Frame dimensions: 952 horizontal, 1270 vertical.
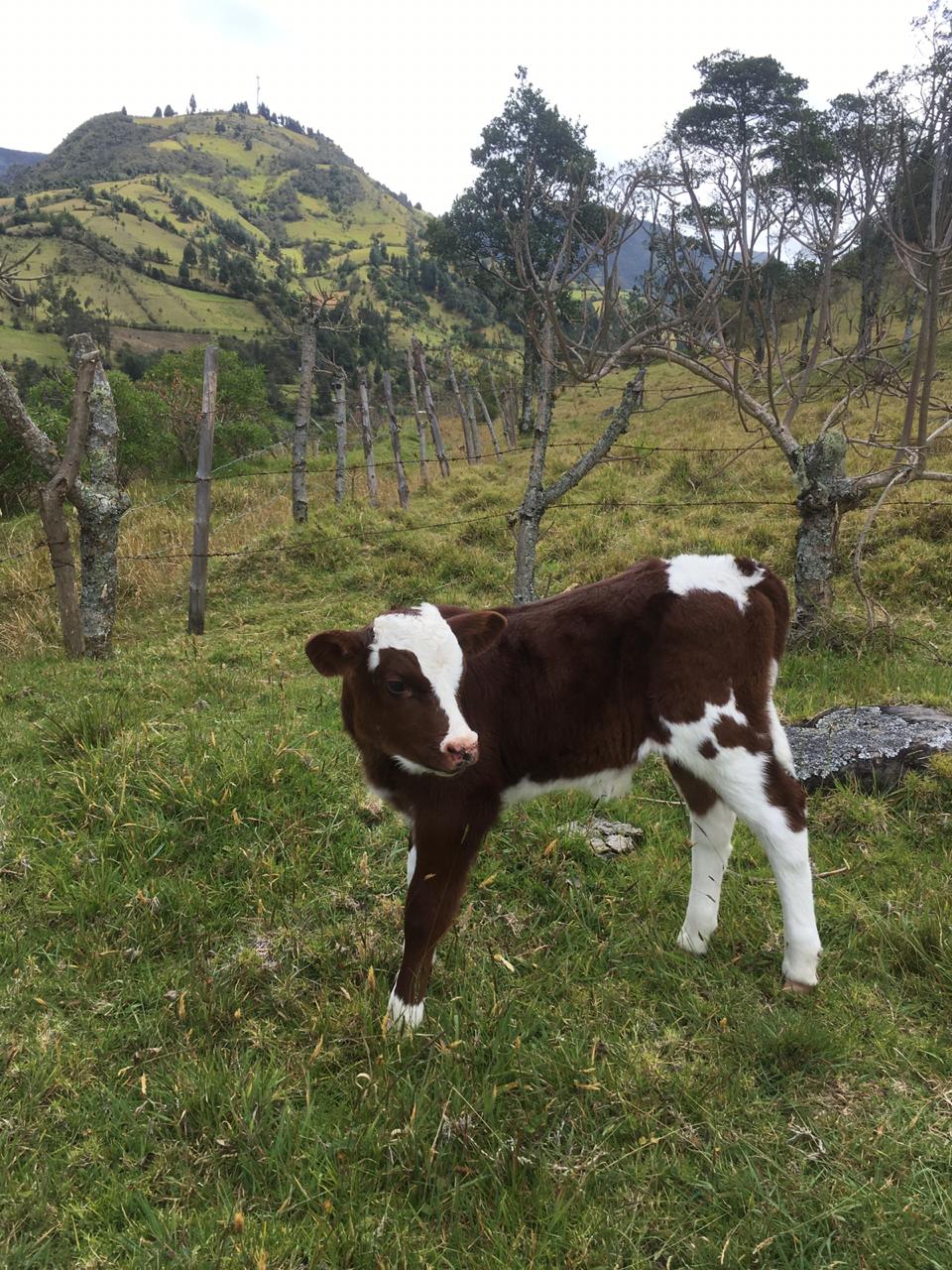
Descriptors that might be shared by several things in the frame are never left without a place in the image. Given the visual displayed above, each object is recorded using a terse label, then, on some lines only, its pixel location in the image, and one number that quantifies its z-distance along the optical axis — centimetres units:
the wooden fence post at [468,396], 2259
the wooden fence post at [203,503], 870
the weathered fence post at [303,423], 1262
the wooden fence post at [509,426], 2441
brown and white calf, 269
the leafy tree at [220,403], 2312
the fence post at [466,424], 2178
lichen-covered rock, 405
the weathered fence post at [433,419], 1920
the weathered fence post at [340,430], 1577
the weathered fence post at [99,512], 718
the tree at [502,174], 2383
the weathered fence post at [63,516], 697
